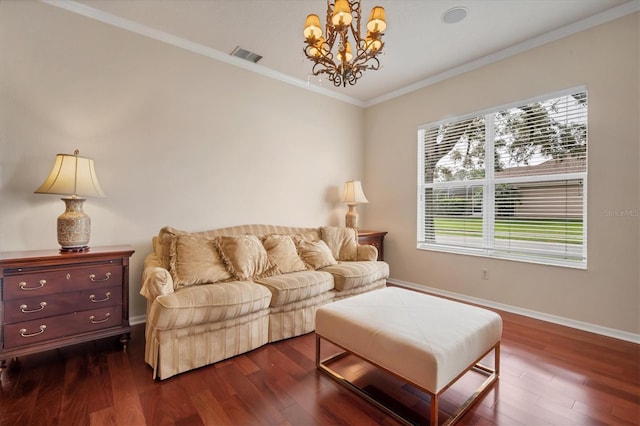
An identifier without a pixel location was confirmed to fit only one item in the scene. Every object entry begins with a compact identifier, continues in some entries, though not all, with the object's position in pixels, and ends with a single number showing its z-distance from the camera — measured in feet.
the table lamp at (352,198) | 13.73
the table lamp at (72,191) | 7.11
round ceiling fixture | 8.38
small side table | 13.43
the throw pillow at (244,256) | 8.52
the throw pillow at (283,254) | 9.56
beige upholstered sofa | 6.48
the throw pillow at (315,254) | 10.37
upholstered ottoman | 4.83
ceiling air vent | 10.57
